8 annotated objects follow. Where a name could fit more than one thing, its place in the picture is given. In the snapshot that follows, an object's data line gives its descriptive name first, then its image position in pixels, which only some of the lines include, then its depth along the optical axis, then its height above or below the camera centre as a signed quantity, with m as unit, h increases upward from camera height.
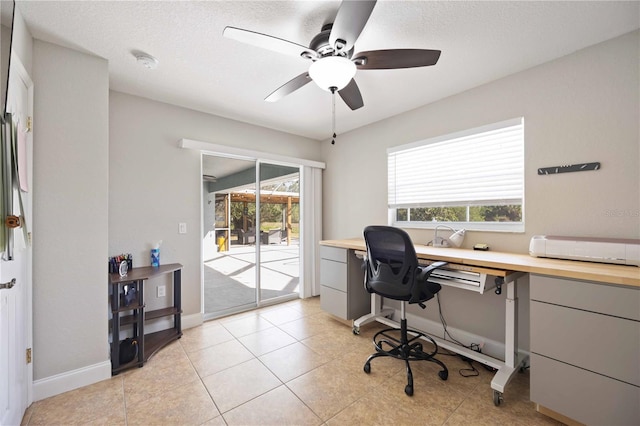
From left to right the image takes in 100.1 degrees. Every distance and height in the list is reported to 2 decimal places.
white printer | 1.62 -0.24
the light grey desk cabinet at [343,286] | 3.02 -0.85
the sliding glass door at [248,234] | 3.36 -0.29
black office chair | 1.98 -0.49
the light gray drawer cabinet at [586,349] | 1.37 -0.77
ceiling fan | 1.43 +0.95
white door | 1.37 -0.47
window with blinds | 2.38 +0.34
